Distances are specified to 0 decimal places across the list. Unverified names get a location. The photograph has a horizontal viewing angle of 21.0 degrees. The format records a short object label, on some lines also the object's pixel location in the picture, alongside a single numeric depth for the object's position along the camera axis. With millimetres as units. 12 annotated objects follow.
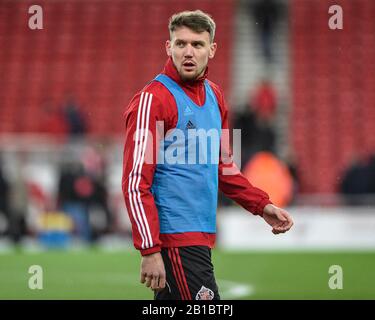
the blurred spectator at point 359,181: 17391
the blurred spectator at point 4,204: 17391
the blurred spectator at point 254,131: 18406
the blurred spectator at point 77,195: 17031
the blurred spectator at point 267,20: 21828
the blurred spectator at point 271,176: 16984
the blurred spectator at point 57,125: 18703
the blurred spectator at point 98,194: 17203
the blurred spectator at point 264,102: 19859
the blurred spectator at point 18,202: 17219
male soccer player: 4977
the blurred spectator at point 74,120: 18812
